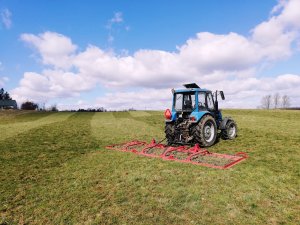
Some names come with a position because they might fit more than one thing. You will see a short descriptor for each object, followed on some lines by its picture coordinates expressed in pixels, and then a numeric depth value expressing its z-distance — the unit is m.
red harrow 7.94
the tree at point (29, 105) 102.44
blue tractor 10.45
